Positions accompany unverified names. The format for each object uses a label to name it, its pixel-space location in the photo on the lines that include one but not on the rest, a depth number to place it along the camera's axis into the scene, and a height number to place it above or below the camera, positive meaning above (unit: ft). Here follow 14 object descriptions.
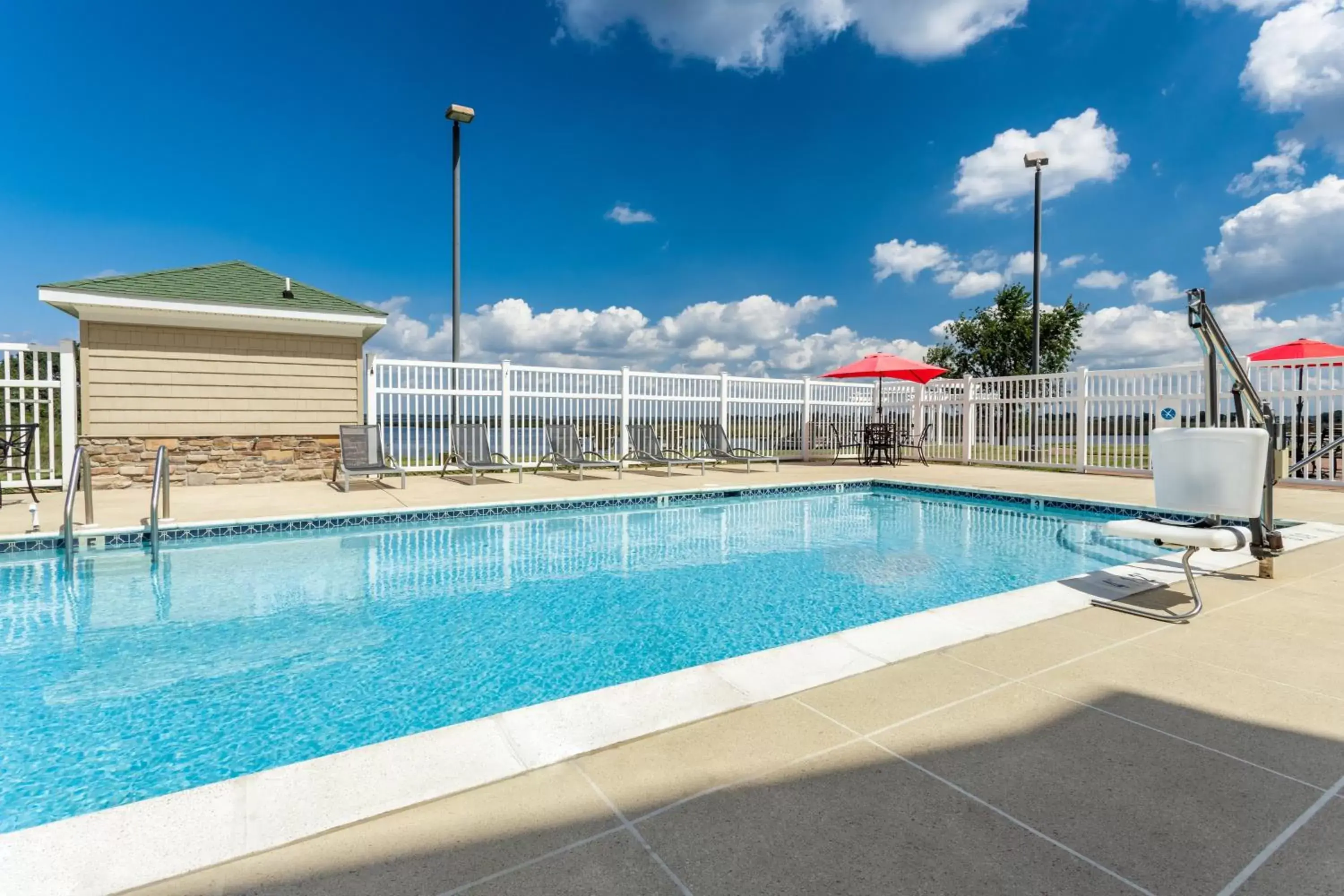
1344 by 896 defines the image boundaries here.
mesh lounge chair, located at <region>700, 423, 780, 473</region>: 37.29 -0.20
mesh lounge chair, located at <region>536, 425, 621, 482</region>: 31.32 -0.72
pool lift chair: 10.37 -0.65
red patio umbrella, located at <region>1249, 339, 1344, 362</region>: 28.84 +4.41
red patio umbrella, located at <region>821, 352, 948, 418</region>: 38.09 +4.54
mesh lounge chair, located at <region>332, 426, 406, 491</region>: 25.91 -0.76
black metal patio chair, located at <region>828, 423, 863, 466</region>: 44.47 -0.08
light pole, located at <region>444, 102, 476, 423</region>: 32.99 +11.11
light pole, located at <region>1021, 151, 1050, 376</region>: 40.47 +11.16
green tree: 67.92 +12.12
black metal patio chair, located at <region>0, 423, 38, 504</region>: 21.94 -0.13
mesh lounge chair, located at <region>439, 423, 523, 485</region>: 29.27 -0.56
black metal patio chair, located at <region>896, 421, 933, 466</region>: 42.22 -0.11
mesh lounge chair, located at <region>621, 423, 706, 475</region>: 35.58 -0.28
